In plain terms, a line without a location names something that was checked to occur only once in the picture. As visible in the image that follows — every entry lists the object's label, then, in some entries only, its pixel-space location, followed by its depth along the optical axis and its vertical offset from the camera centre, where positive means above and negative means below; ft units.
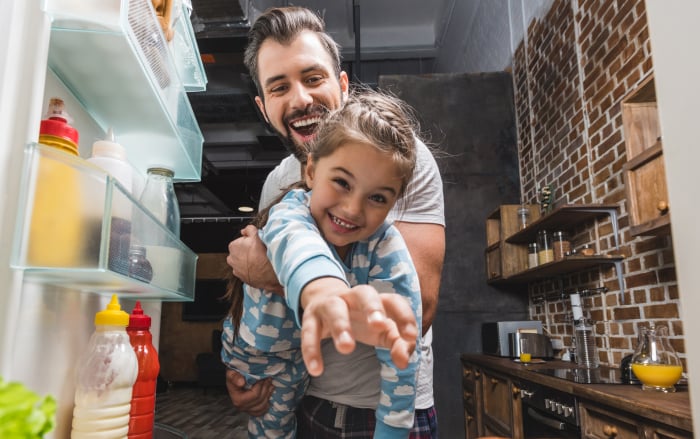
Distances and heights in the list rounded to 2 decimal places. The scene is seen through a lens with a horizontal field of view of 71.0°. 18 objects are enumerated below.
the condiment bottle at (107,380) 2.77 -0.42
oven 7.35 -1.71
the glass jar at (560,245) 10.55 +1.33
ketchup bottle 3.19 -0.48
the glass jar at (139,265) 2.95 +0.27
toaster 11.41 -0.84
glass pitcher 6.38 -0.73
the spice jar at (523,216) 12.44 +2.31
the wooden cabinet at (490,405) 9.81 -2.17
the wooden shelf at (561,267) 9.07 +0.85
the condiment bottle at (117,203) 2.66 +0.58
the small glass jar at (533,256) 11.75 +1.24
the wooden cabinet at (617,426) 5.20 -1.41
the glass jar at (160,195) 4.09 +0.94
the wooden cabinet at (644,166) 6.73 +2.02
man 3.48 +0.80
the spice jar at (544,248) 11.10 +1.35
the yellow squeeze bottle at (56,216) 2.24 +0.43
